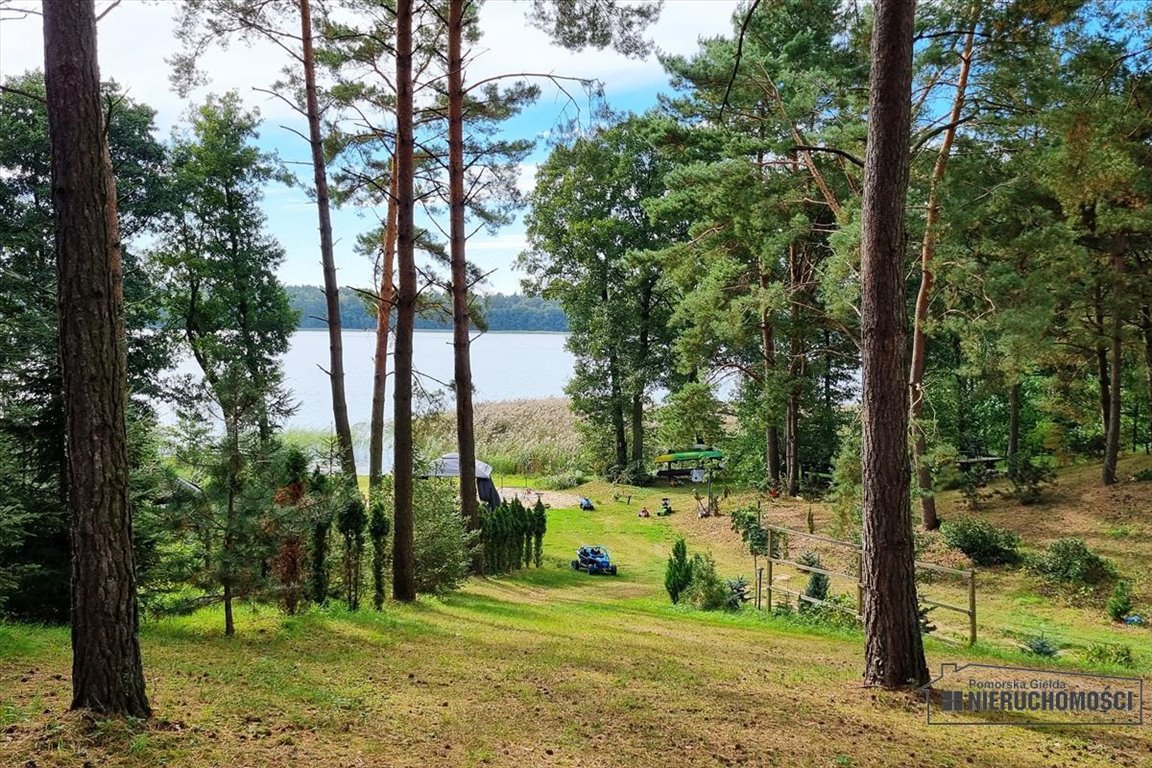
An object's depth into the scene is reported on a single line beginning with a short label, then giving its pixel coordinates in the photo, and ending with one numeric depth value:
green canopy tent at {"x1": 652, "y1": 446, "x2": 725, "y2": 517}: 25.03
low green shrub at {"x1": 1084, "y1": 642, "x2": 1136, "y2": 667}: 7.23
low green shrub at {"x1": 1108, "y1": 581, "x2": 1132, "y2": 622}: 10.09
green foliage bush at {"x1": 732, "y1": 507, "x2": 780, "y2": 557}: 14.97
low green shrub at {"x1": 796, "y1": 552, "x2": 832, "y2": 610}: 9.61
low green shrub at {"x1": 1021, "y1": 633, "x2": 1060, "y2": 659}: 7.50
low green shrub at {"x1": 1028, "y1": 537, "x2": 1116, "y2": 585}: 11.60
